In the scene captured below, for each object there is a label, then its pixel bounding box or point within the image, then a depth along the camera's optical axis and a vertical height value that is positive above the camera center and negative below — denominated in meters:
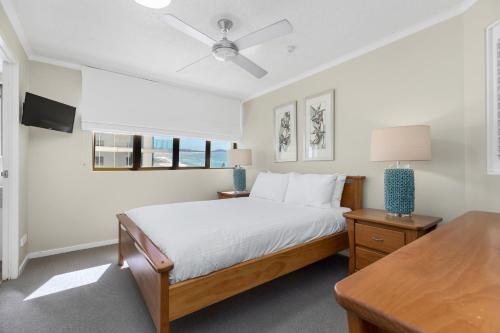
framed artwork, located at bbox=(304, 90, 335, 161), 3.06 +0.56
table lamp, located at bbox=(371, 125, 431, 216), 1.91 +0.12
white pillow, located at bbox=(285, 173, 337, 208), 2.66 -0.27
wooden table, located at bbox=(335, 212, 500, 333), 0.46 -0.29
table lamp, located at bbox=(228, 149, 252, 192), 4.04 +0.08
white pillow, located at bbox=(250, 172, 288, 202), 3.20 -0.28
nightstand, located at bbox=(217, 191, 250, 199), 3.86 -0.47
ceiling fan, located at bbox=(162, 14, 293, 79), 1.70 +1.02
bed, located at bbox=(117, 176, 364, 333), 1.42 -0.60
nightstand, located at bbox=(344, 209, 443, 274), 1.89 -0.56
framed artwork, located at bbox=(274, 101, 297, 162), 3.58 +0.55
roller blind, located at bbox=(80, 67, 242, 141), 3.14 +0.91
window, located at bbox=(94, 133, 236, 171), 3.47 +0.23
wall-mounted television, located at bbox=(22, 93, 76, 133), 2.51 +0.60
